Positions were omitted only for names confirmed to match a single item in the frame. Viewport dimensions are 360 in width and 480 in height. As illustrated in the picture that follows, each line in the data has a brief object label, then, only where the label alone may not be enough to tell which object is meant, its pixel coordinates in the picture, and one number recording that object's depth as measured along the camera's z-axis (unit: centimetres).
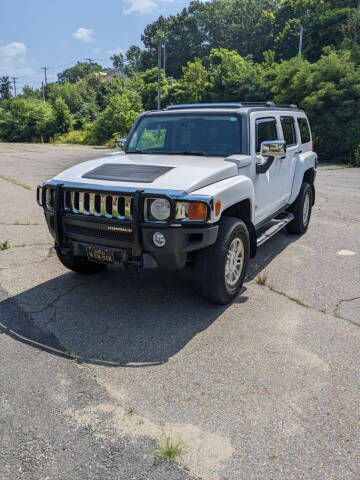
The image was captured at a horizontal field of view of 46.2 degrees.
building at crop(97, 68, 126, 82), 12711
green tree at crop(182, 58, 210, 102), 3619
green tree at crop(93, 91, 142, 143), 3362
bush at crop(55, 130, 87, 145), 3939
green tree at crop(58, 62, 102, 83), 16376
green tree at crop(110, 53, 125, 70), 13402
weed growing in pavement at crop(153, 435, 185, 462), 230
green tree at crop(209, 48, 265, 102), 2523
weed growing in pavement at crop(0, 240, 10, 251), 610
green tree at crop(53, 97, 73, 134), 4497
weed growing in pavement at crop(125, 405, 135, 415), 267
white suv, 359
